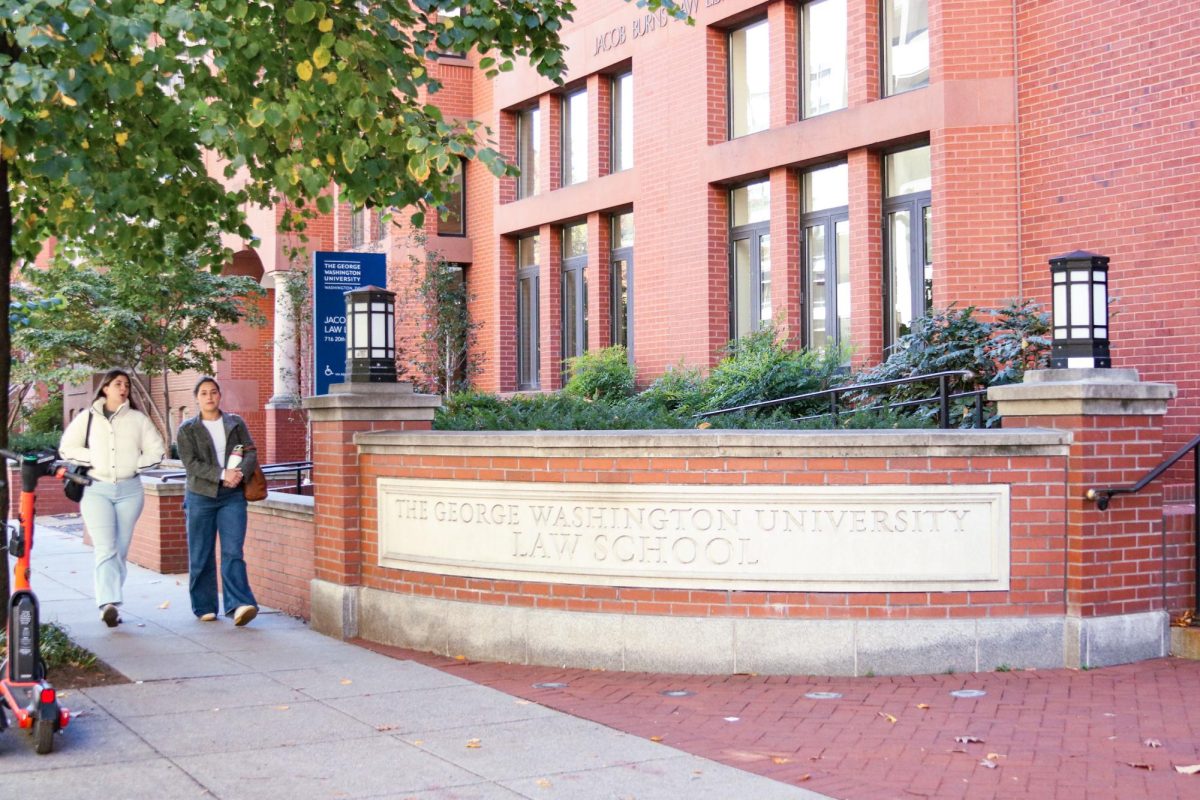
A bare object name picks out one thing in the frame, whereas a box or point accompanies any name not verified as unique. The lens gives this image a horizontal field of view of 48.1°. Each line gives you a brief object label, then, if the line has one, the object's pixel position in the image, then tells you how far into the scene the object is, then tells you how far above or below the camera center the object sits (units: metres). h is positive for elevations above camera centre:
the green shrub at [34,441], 29.81 -0.70
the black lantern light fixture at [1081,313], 8.12 +0.53
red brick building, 12.45 +2.61
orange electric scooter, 6.09 -1.20
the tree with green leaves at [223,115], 7.69 +1.87
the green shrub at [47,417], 39.34 -0.20
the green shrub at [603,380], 17.84 +0.34
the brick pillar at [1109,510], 7.87 -0.65
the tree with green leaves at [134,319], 23.75 +1.66
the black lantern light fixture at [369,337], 9.84 +0.52
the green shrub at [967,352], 11.80 +0.45
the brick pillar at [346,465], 9.70 -0.42
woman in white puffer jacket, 9.76 -0.40
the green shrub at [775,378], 14.25 +0.28
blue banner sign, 12.15 +1.06
